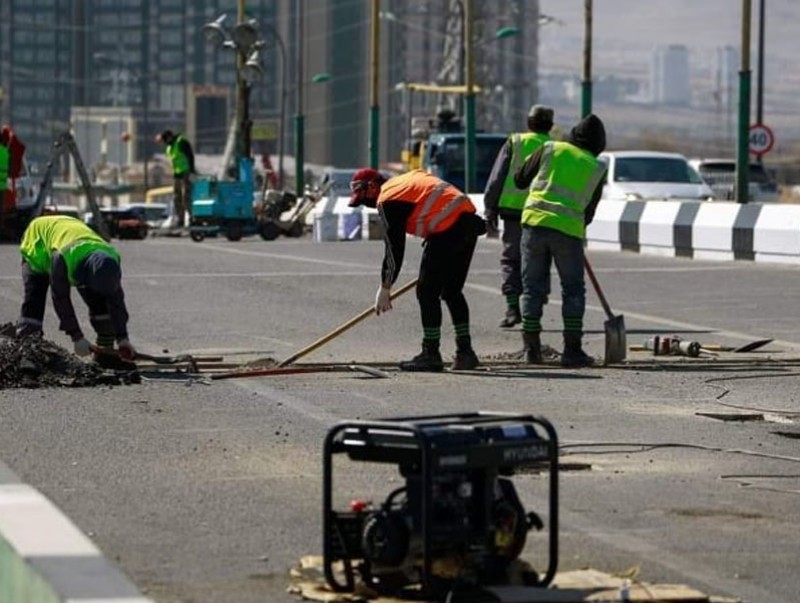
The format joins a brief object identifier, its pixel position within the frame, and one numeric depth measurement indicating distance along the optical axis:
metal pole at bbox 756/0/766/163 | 64.89
